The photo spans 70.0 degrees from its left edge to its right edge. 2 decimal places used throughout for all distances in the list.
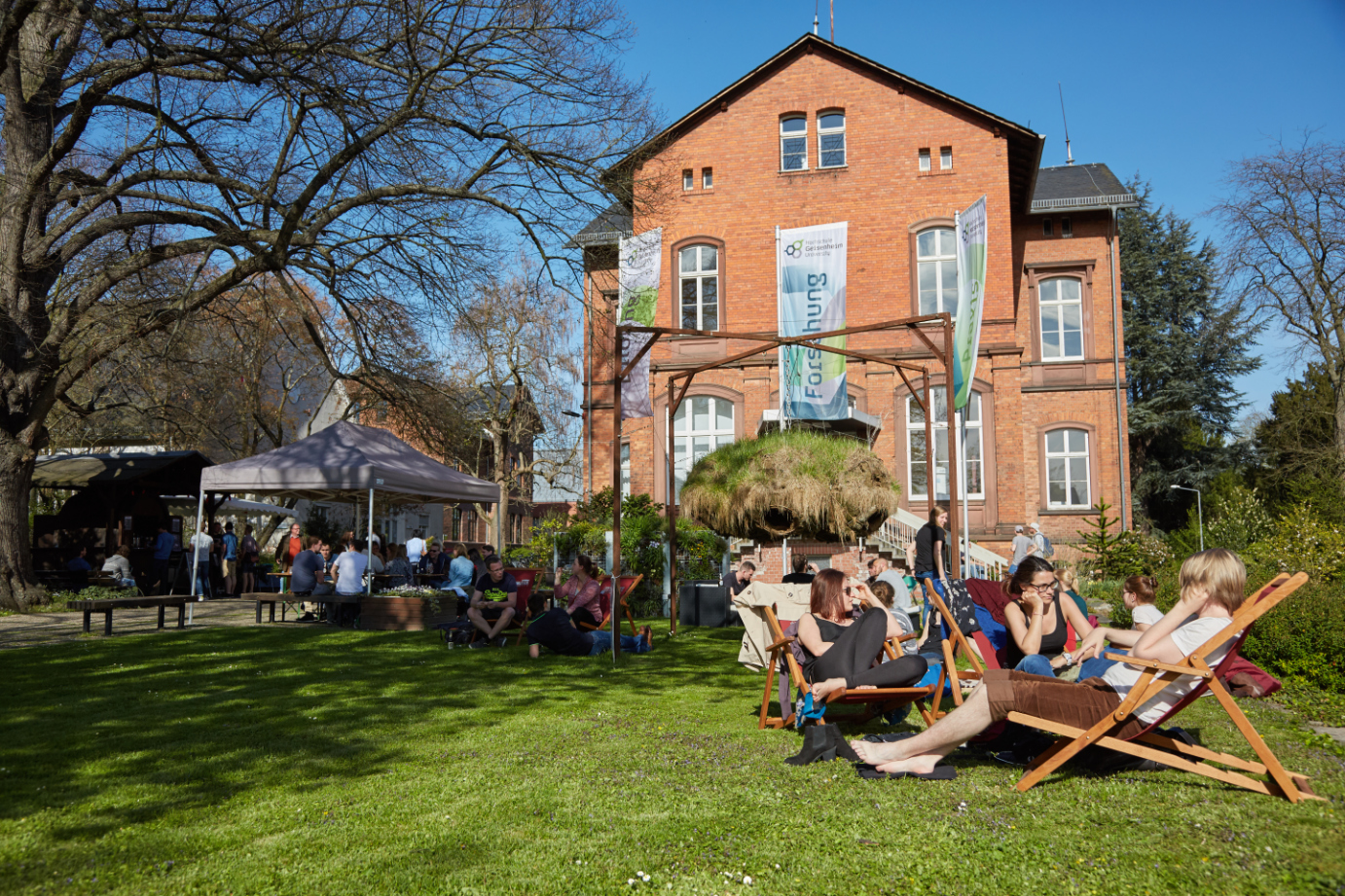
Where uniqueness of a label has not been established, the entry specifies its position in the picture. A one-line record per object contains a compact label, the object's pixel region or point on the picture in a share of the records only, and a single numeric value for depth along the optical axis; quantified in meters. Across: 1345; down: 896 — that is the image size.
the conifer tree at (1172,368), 36.91
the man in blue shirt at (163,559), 19.20
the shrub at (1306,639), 8.00
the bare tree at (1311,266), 22.77
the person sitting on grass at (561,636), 10.25
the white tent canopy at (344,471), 13.77
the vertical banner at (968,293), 11.64
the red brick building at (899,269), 22.34
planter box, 13.32
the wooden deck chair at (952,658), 5.48
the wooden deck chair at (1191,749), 4.20
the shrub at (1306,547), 11.42
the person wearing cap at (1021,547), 18.88
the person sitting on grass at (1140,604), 6.12
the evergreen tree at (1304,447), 20.03
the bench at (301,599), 13.53
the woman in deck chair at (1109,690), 4.56
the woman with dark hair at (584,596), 10.80
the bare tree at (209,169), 10.77
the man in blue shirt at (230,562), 21.53
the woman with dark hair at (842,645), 5.57
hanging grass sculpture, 11.54
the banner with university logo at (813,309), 16.28
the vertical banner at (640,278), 12.77
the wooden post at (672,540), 13.11
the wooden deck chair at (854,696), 5.59
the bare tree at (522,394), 34.16
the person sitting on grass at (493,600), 11.34
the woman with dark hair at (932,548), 10.74
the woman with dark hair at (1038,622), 5.71
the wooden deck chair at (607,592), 10.96
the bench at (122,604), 11.25
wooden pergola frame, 10.09
